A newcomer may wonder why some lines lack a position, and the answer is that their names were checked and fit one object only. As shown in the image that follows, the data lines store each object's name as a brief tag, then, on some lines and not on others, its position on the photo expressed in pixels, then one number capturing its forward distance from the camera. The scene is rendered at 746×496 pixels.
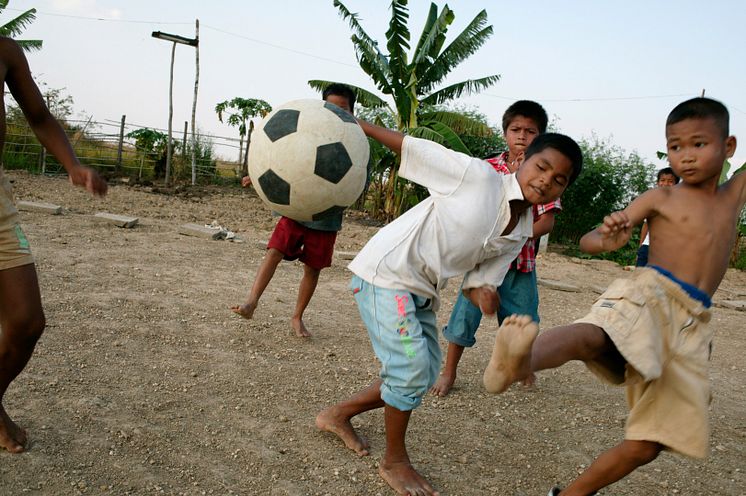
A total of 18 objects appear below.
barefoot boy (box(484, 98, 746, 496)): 2.18
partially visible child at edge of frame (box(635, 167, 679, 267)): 6.02
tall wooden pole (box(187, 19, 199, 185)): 14.17
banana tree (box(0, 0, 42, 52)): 14.08
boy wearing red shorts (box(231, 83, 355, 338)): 4.34
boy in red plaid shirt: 3.76
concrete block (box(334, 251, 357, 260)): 8.18
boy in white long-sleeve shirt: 2.46
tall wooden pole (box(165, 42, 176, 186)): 14.22
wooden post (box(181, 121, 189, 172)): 14.90
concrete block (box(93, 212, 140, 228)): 8.01
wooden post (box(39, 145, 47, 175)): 13.70
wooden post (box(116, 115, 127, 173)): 14.77
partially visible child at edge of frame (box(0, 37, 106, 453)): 2.45
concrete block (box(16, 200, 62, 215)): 8.23
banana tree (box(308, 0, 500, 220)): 11.79
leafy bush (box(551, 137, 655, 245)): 15.03
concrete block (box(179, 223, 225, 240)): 8.04
